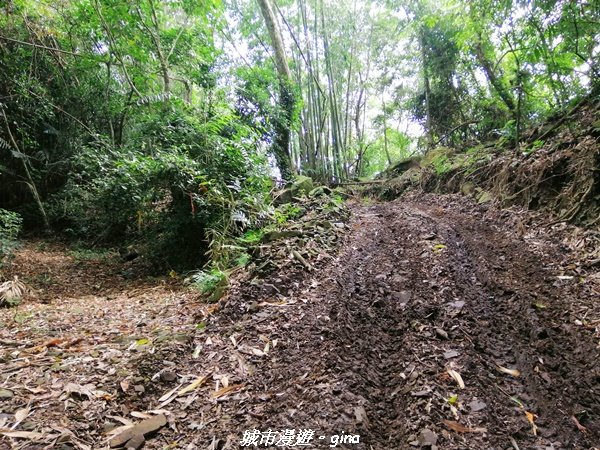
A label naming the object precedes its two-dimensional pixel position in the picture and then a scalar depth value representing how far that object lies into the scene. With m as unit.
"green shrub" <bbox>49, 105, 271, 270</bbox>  4.38
